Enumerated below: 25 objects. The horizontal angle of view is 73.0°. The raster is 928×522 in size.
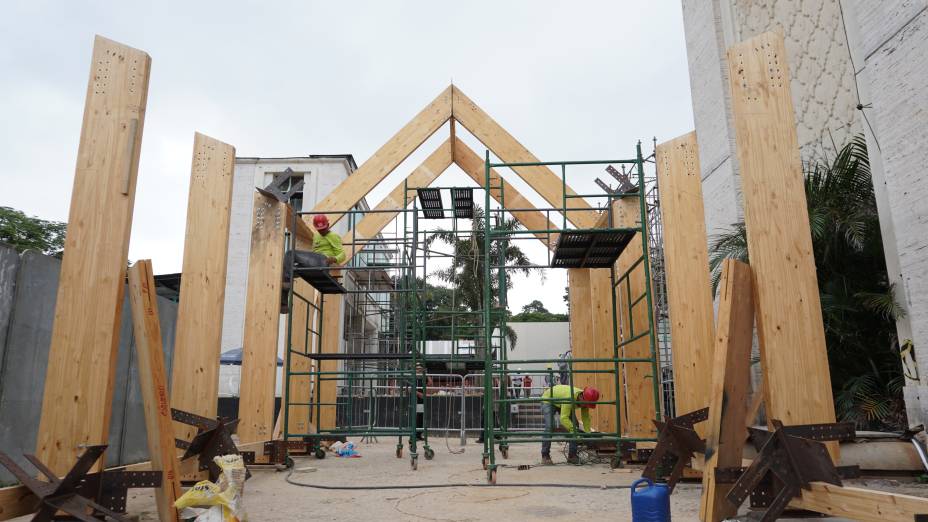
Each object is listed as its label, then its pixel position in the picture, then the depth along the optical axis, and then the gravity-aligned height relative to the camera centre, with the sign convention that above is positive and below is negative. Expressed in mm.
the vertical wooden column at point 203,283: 5871 +1135
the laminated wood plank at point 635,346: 8594 +774
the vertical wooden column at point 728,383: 3936 +114
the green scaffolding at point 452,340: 7188 +834
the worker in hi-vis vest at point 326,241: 9750 +2499
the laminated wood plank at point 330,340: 11648 +1130
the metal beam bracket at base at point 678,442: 5281 -339
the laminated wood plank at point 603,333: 9805 +1050
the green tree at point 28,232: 36172 +9925
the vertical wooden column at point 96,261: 3984 +922
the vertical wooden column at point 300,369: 10624 +559
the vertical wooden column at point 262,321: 8203 +1079
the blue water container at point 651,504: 3971 -641
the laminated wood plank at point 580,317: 10797 +1447
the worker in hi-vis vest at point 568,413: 8781 -169
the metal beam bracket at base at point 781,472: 3473 -392
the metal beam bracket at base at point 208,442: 5531 -341
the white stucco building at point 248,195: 27656 +9215
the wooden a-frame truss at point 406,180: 8539 +3612
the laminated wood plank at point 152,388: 4258 +99
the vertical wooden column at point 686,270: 6520 +1396
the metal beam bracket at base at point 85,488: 3615 -509
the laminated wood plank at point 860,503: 2840 -497
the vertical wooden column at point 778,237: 4000 +1075
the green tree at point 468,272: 34875 +7574
